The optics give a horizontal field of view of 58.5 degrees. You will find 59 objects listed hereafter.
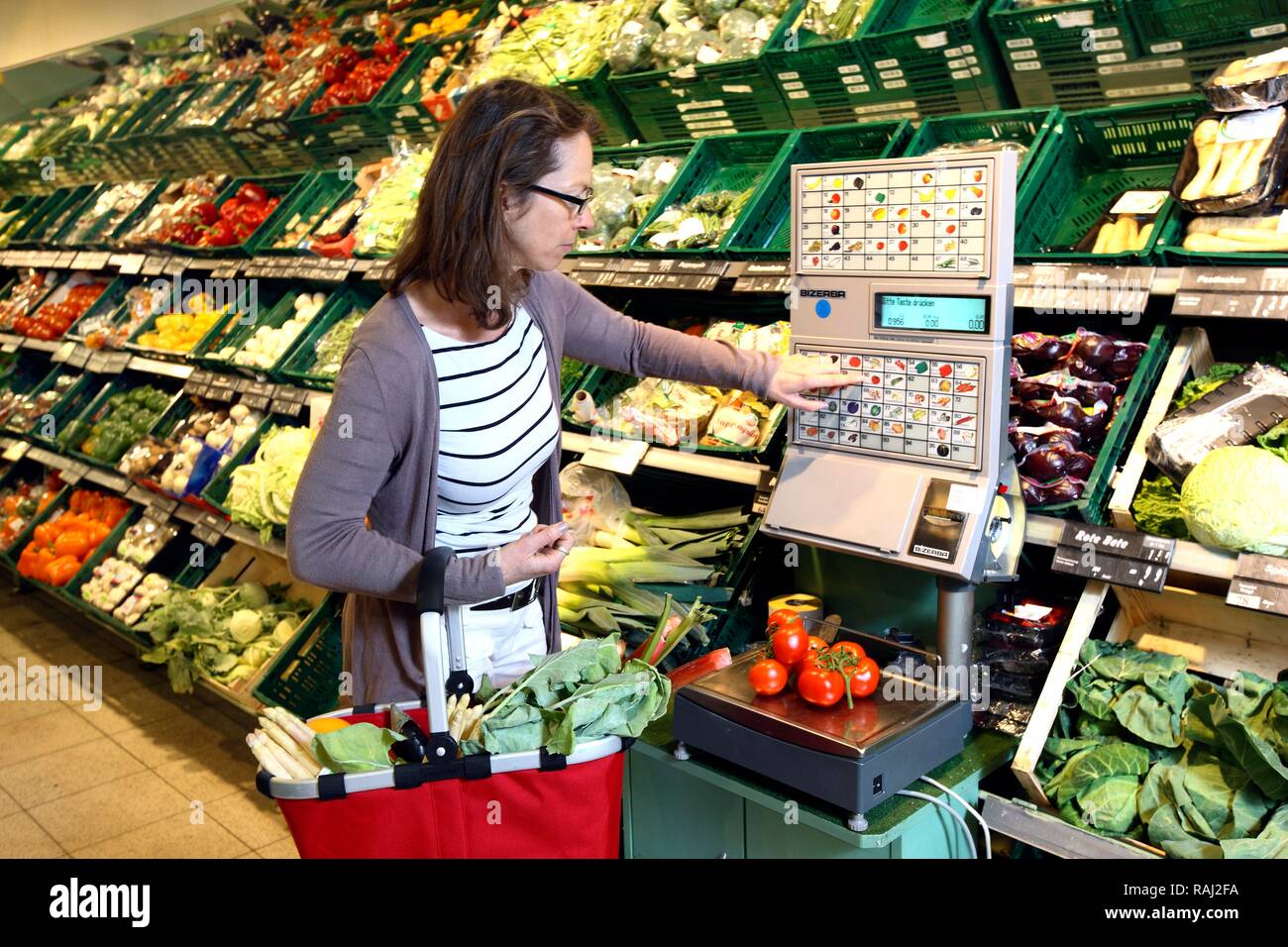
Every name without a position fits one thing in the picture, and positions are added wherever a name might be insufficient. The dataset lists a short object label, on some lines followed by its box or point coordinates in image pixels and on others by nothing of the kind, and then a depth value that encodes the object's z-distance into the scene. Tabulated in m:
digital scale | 2.00
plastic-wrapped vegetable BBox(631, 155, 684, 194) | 3.62
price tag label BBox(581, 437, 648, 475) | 3.06
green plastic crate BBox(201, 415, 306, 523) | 4.61
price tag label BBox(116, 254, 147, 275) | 5.82
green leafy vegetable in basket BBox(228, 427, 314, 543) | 4.13
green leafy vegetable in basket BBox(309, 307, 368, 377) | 4.46
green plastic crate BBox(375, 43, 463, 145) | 4.70
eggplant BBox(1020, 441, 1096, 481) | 2.29
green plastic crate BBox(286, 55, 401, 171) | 4.93
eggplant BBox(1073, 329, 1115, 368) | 2.49
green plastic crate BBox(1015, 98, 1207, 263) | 2.67
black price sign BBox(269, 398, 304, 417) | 4.39
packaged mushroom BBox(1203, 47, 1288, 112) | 2.31
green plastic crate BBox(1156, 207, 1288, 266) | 2.13
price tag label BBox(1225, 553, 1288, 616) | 1.97
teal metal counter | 2.05
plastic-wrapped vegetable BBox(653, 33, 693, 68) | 3.65
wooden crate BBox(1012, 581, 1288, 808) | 2.28
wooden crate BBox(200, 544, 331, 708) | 4.83
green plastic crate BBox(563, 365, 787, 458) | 3.36
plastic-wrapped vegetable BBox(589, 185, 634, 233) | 3.63
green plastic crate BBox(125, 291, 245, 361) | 5.13
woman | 1.88
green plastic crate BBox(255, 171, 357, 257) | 5.04
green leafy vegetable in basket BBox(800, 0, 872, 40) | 3.27
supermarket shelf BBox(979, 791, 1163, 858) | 2.08
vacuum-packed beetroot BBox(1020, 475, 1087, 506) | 2.27
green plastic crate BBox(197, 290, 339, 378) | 4.93
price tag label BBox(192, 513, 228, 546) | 4.62
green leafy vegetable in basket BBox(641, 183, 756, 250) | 3.17
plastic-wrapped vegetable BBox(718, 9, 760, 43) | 3.62
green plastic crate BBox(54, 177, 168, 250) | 6.20
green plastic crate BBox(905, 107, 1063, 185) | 2.81
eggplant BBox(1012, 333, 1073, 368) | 2.54
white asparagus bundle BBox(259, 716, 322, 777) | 1.79
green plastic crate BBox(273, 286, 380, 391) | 4.41
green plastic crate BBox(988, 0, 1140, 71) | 2.66
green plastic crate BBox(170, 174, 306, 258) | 5.11
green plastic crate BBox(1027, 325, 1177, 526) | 2.28
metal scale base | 1.95
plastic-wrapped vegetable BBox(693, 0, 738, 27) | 3.75
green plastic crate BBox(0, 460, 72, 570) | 6.06
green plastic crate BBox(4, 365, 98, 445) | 6.07
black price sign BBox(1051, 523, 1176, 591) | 2.14
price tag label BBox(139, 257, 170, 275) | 5.64
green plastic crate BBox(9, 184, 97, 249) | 6.96
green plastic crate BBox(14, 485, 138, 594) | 5.38
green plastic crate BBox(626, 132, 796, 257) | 3.34
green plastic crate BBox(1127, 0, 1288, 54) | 2.48
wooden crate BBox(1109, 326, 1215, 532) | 2.25
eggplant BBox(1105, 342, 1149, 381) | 2.50
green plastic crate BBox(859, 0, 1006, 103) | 2.90
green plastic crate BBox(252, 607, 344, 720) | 3.99
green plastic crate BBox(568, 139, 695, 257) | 3.64
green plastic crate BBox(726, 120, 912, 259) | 2.96
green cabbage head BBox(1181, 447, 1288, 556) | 2.03
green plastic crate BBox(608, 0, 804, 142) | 3.40
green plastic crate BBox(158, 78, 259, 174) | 5.97
